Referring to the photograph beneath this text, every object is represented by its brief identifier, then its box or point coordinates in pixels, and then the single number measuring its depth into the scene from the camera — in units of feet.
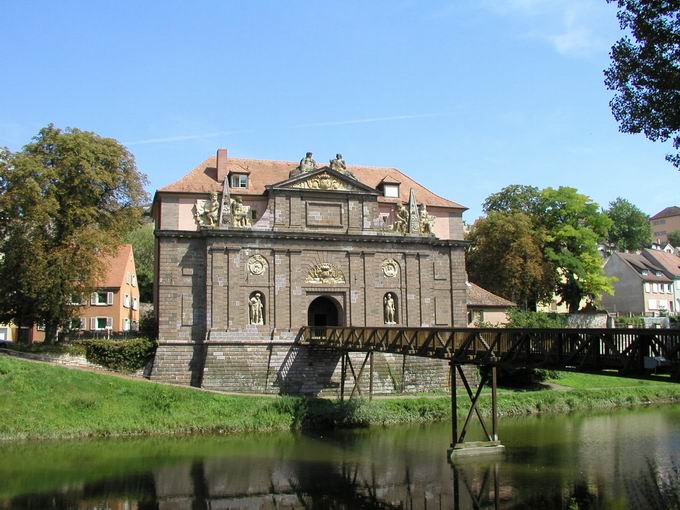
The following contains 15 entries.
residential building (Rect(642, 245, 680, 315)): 217.97
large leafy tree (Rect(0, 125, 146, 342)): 106.32
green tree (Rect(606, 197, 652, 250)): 252.42
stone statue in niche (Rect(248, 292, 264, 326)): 115.03
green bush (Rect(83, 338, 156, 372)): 110.22
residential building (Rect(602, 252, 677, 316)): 206.18
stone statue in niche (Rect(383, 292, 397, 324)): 122.01
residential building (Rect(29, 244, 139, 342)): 152.66
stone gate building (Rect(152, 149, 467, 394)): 112.27
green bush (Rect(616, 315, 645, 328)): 176.86
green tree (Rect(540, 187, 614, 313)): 165.17
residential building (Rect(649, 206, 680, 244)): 352.08
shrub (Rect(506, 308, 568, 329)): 138.89
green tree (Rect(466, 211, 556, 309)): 158.30
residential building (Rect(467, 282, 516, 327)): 148.87
